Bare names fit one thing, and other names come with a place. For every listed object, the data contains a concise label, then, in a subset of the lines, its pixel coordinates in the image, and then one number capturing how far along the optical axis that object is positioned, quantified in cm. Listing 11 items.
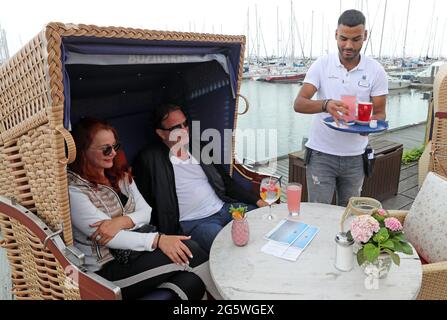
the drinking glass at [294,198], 193
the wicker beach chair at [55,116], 124
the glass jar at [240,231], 165
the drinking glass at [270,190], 186
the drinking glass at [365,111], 214
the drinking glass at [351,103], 221
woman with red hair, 164
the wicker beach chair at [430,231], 158
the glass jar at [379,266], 131
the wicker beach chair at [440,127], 306
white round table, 132
